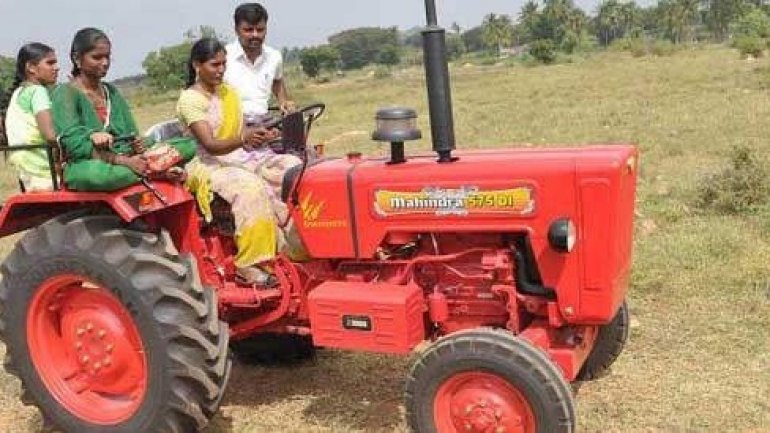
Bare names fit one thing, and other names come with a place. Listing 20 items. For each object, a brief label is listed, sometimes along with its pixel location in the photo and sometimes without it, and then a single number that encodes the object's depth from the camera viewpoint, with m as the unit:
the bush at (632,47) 37.81
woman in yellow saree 4.43
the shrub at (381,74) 52.78
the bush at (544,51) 44.06
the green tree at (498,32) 107.00
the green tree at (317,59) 77.62
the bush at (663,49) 36.10
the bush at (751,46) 28.97
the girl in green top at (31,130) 4.68
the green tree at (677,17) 96.00
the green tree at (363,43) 121.74
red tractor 3.87
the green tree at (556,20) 99.00
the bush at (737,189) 8.10
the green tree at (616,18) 114.00
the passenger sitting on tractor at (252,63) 5.37
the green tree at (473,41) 136.00
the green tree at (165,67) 60.44
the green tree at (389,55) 113.06
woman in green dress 4.12
